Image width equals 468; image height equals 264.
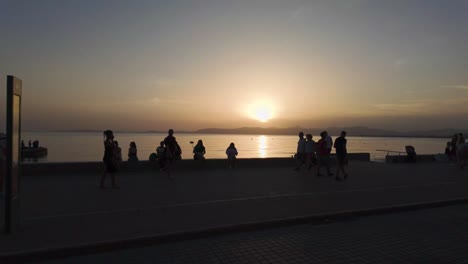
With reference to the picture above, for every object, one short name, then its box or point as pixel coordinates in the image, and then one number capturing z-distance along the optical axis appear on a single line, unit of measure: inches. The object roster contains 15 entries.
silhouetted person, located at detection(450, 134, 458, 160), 753.6
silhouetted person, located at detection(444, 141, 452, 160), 847.9
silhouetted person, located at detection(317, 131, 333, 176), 579.2
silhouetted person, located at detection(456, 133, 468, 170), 694.5
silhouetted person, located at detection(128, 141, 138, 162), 605.4
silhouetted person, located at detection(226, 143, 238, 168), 650.2
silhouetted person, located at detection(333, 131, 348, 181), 534.3
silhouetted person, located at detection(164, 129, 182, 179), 510.3
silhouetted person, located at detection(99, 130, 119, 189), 413.1
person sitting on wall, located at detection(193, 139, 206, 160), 653.3
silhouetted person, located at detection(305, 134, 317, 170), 617.6
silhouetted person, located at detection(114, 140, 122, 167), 432.7
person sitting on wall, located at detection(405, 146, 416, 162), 842.8
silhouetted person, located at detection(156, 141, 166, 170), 580.3
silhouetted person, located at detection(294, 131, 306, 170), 637.3
